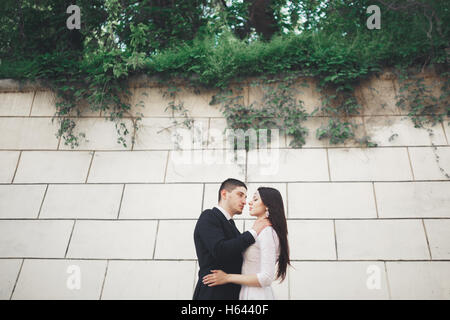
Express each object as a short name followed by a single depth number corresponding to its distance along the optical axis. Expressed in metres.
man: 2.89
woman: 2.91
